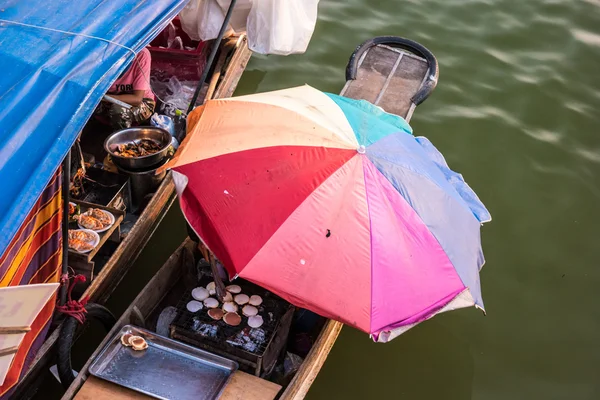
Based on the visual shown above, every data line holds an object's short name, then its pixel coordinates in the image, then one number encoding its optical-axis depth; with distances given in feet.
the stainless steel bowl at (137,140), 16.47
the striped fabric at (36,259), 11.05
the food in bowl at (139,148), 16.94
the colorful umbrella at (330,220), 12.16
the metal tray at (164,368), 12.82
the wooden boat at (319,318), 12.76
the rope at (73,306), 13.23
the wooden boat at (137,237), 13.56
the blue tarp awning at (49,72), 10.03
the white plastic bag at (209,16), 19.16
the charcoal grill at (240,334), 13.55
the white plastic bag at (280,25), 18.67
